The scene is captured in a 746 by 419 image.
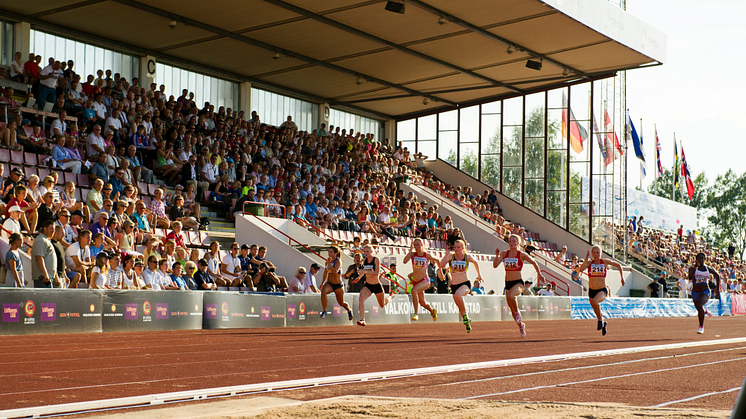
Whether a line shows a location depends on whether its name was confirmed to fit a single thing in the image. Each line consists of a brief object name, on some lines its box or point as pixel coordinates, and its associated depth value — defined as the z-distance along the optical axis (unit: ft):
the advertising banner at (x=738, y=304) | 136.05
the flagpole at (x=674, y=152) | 215.59
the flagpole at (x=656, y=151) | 217.77
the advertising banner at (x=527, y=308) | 85.25
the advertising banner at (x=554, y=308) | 89.45
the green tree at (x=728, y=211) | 352.49
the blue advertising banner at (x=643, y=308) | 98.61
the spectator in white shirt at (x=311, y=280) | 67.85
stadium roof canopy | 88.38
